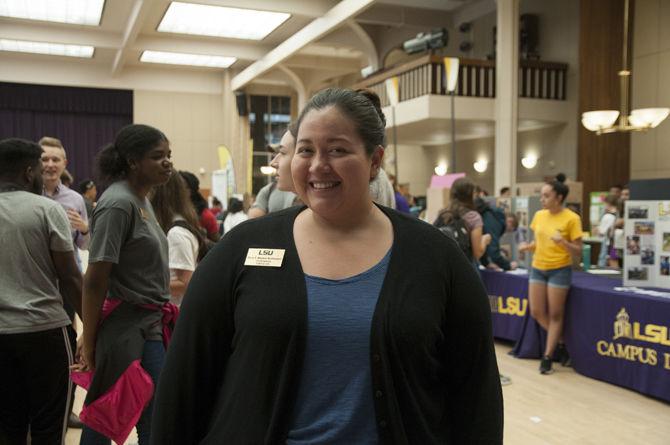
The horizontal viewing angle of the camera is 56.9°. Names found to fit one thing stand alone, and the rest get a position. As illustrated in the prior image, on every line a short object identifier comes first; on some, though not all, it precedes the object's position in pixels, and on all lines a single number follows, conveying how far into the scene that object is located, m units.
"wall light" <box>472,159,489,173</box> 14.62
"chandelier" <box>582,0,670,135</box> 7.49
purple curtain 17.14
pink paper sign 8.18
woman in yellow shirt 4.82
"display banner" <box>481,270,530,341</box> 5.54
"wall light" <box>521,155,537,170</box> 13.09
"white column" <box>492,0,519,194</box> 9.64
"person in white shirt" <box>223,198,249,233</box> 7.46
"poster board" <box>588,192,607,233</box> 9.98
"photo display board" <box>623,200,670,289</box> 4.46
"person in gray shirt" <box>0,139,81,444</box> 2.26
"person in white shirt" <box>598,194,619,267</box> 7.29
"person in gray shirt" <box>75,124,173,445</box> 2.09
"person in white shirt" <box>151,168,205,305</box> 2.68
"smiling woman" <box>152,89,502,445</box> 1.16
